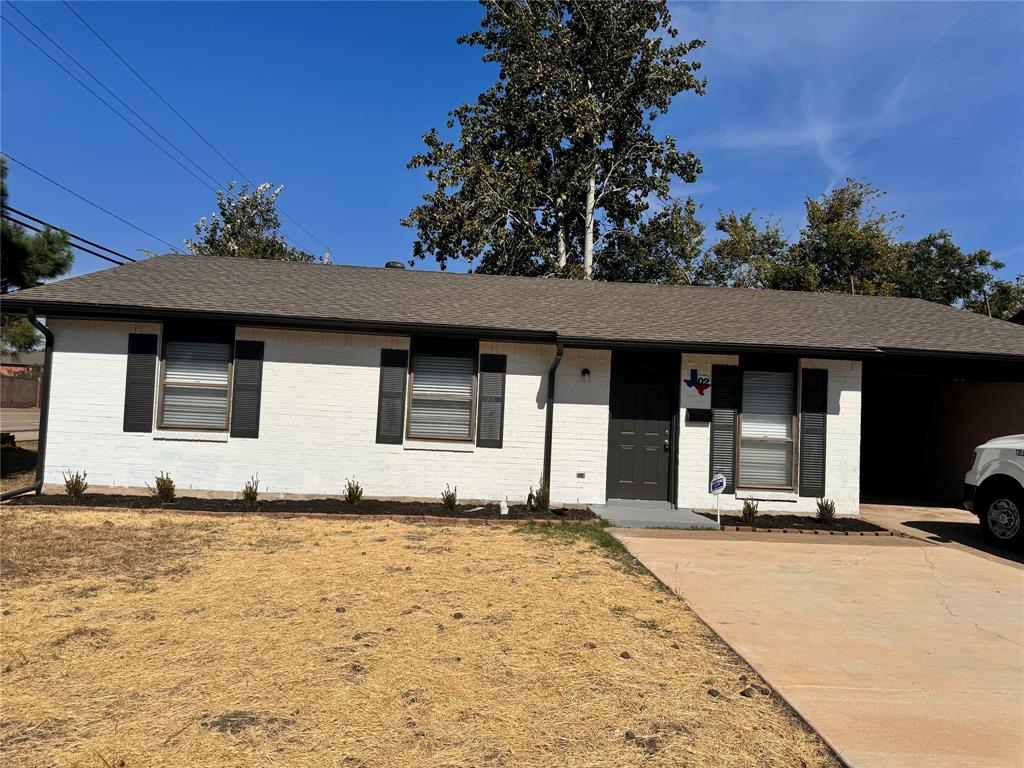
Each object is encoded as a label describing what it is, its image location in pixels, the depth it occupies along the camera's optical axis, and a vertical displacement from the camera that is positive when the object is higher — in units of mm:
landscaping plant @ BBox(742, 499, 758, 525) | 9078 -1414
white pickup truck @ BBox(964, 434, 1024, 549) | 7648 -739
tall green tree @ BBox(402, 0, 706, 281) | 22375 +10831
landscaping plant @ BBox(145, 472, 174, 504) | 8844 -1442
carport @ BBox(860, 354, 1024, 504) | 11297 +286
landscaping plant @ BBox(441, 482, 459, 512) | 9070 -1433
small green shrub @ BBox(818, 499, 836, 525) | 9453 -1379
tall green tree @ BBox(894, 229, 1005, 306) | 32844 +9104
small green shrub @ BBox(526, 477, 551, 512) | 9180 -1375
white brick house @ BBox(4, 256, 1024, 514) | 9398 +153
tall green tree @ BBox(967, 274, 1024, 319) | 31698 +7488
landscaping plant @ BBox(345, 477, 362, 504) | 9188 -1404
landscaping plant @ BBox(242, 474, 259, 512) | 8866 -1536
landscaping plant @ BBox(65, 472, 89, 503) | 8836 -1481
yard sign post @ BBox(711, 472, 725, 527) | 8671 -942
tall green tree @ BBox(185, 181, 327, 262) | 29250 +8862
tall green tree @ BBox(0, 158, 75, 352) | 11938 +2790
